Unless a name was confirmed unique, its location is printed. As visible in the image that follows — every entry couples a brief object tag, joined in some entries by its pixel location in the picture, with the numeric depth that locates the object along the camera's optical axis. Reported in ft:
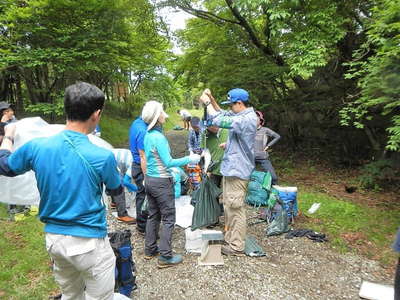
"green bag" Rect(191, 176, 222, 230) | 12.60
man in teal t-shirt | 5.55
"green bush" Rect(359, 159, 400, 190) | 23.82
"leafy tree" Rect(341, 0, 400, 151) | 13.37
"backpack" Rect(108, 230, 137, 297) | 9.17
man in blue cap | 11.62
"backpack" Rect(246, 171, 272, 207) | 18.60
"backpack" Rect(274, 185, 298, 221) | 15.85
